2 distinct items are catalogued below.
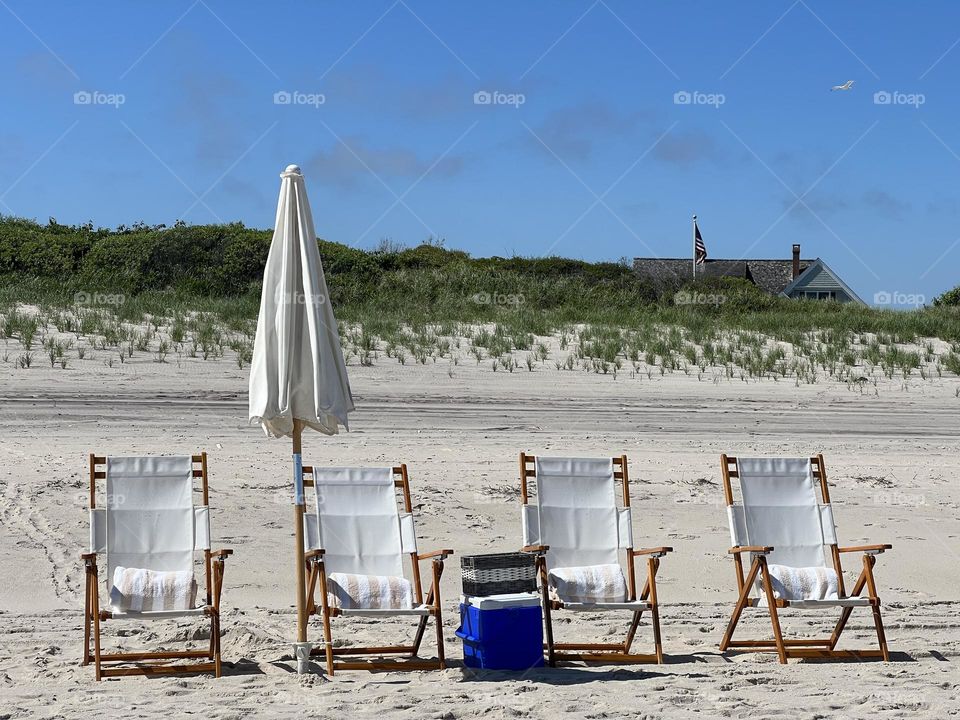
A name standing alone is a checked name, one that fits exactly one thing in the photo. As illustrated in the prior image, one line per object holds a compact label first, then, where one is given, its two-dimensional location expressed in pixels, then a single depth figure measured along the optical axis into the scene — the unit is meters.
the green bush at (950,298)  39.44
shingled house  38.88
